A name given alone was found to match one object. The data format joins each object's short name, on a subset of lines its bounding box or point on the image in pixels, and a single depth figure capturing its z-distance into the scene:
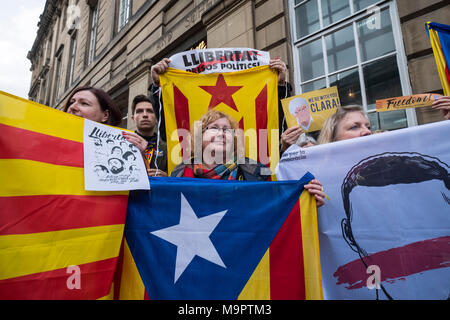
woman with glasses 1.73
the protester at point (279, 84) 2.28
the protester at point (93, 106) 1.78
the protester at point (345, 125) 1.79
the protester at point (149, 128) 2.50
